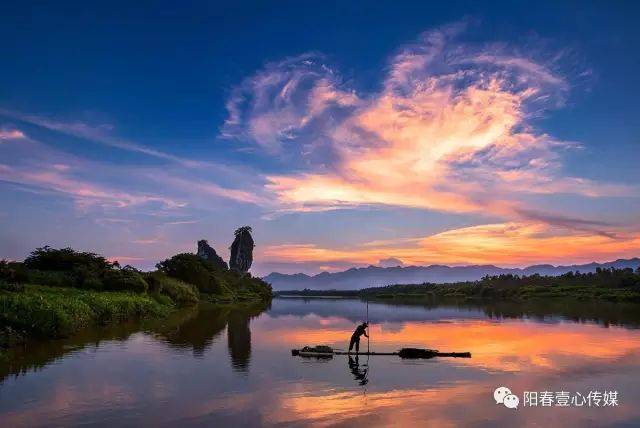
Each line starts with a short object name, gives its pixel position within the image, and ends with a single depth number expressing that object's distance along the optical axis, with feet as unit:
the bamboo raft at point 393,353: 87.15
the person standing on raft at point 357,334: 90.14
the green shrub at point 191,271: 282.36
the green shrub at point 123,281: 168.86
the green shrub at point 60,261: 173.88
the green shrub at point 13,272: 117.04
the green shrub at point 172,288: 205.46
